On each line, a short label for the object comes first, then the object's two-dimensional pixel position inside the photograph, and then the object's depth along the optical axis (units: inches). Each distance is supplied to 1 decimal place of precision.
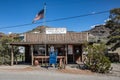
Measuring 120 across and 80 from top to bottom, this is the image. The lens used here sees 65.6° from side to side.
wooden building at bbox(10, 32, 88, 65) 469.9
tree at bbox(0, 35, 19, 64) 434.0
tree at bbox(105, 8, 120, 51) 552.6
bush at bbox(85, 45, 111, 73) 333.9
